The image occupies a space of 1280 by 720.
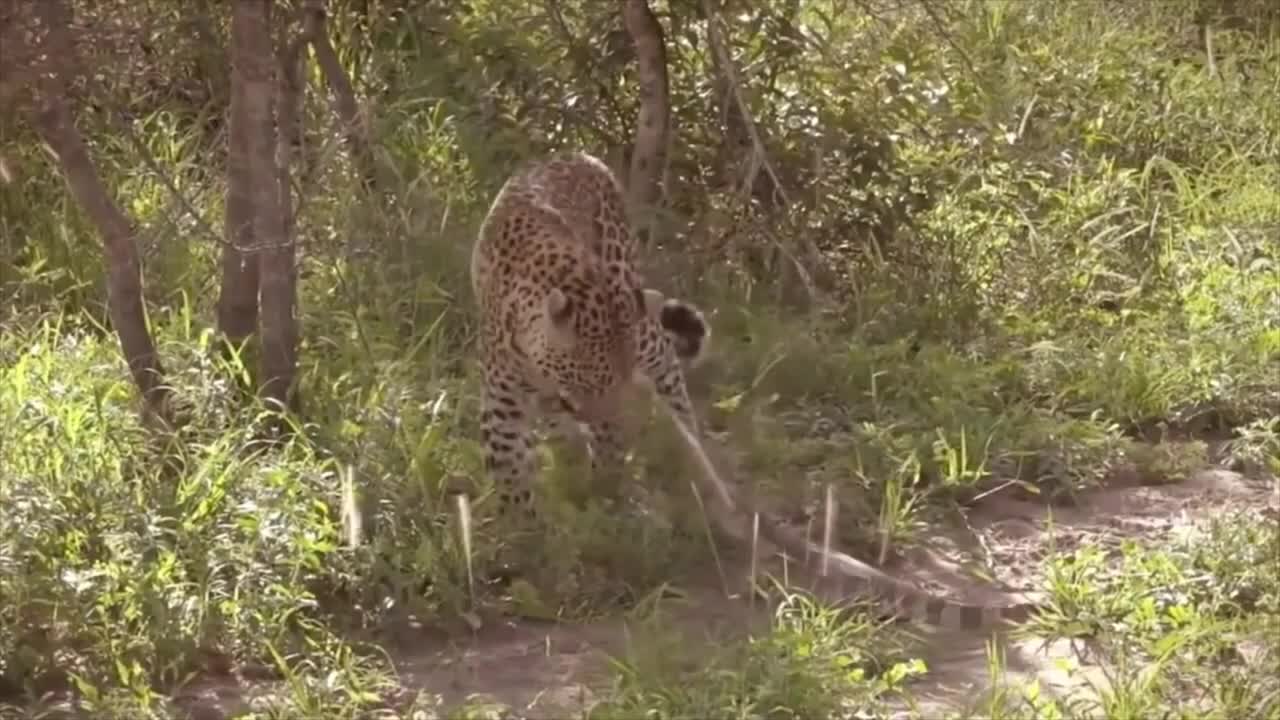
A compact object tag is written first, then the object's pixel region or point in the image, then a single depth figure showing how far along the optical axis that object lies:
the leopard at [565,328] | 13.07
